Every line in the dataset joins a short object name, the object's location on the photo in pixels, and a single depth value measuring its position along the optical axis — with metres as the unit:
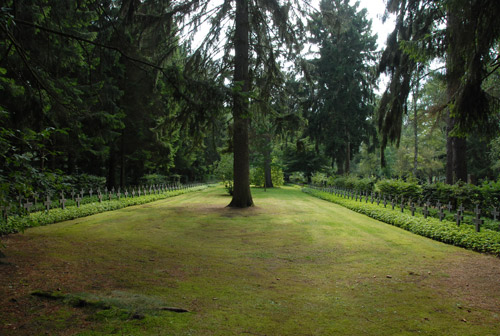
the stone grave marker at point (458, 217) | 9.04
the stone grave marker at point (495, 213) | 8.68
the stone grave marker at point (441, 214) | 9.96
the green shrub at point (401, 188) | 13.94
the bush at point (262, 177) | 34.60
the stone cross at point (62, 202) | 12.05
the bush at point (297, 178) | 49.03
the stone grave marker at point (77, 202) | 13.15
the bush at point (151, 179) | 28.89
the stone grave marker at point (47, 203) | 11.14
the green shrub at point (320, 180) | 33.76
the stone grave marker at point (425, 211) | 10.83
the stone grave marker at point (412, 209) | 11.78
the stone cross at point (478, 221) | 8.11
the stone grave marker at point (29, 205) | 9.78
